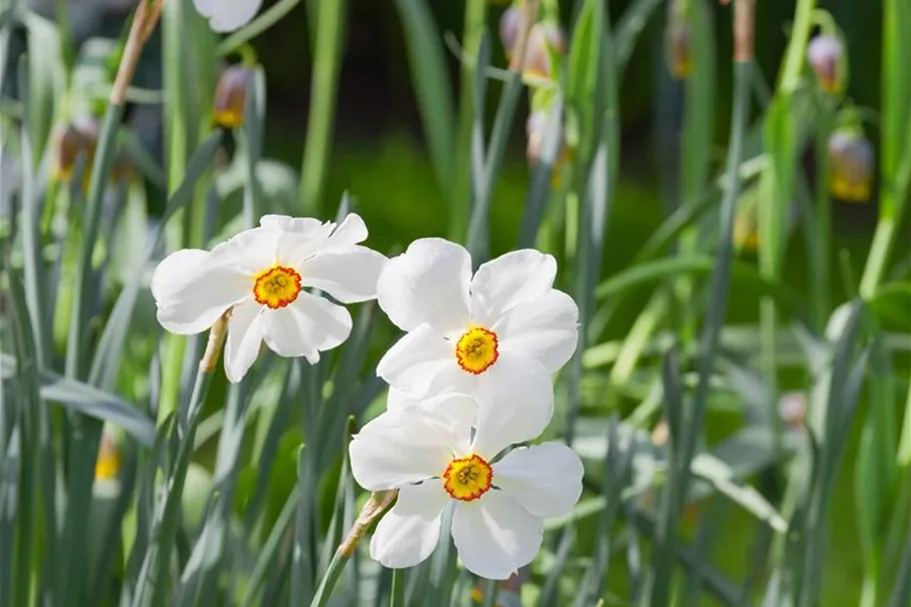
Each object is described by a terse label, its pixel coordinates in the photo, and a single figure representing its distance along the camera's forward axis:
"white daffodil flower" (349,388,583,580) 1.39
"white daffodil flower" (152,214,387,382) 1.41
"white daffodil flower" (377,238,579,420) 1.40
